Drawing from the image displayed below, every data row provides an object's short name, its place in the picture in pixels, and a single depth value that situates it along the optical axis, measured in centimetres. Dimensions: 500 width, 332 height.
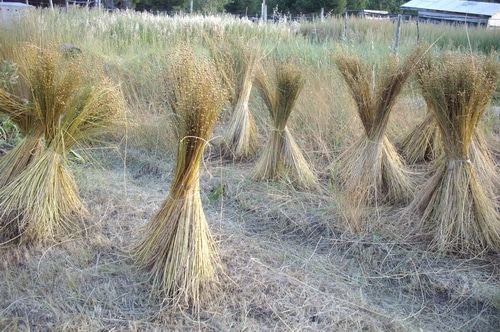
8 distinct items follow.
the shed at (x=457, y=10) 1691
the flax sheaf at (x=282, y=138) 376
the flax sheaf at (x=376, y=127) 341
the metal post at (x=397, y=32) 682
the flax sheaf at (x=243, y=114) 455
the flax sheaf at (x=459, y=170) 290
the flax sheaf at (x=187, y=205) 234
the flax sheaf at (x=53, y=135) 282
